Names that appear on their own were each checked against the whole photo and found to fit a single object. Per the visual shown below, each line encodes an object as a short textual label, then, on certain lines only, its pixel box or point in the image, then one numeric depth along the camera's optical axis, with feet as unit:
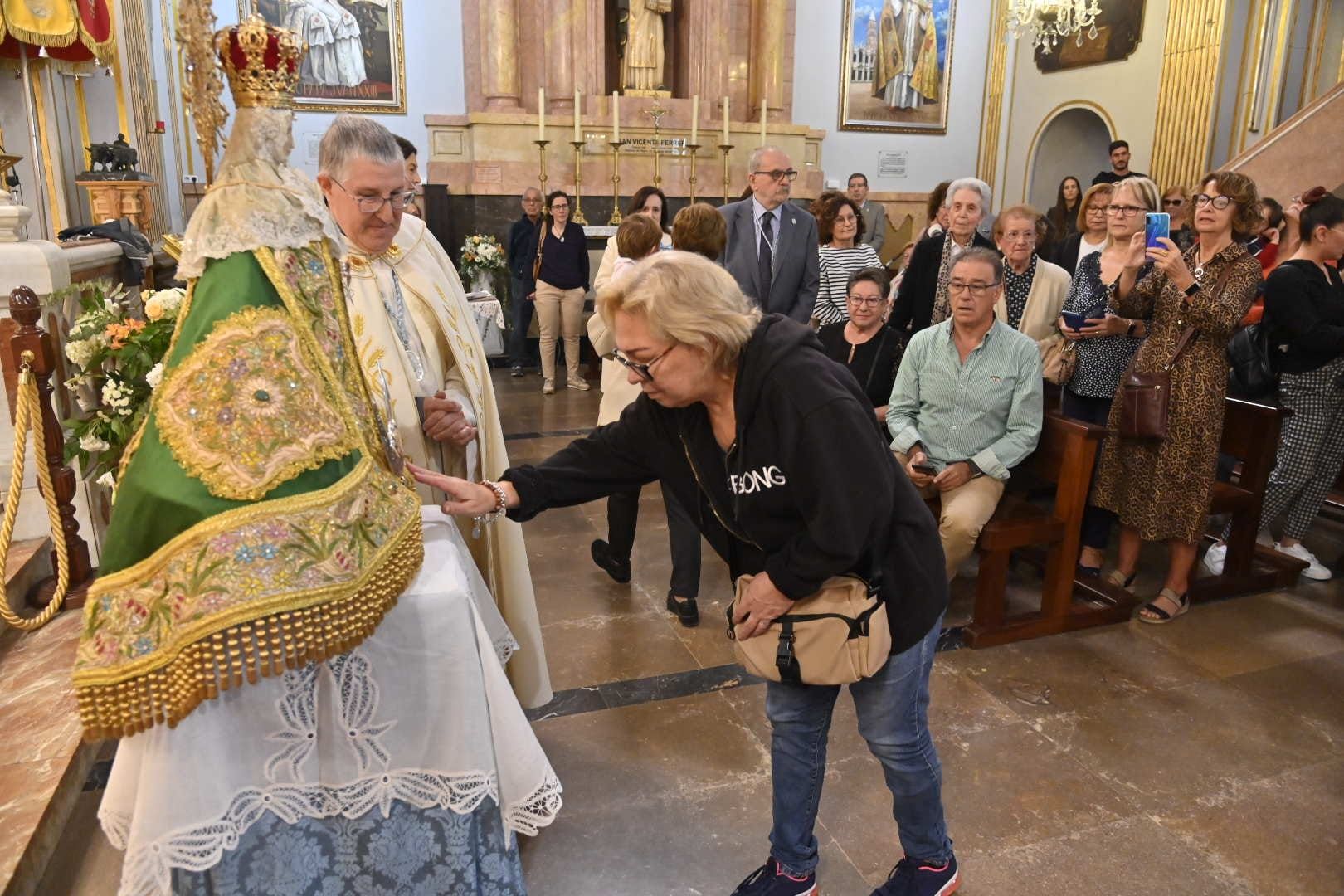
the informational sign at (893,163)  41.29
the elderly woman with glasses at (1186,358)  12.10
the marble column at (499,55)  34.22
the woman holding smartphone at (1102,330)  13.15
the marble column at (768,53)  37.14
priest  6.42
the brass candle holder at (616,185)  33.09
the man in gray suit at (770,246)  15.15
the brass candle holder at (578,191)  33.04
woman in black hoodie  5.52
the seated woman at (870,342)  13.23
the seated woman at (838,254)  16.37
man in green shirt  11.68
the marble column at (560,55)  34.63
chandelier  28.68
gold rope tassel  8.25
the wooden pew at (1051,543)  11.93
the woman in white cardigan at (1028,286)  14.01
